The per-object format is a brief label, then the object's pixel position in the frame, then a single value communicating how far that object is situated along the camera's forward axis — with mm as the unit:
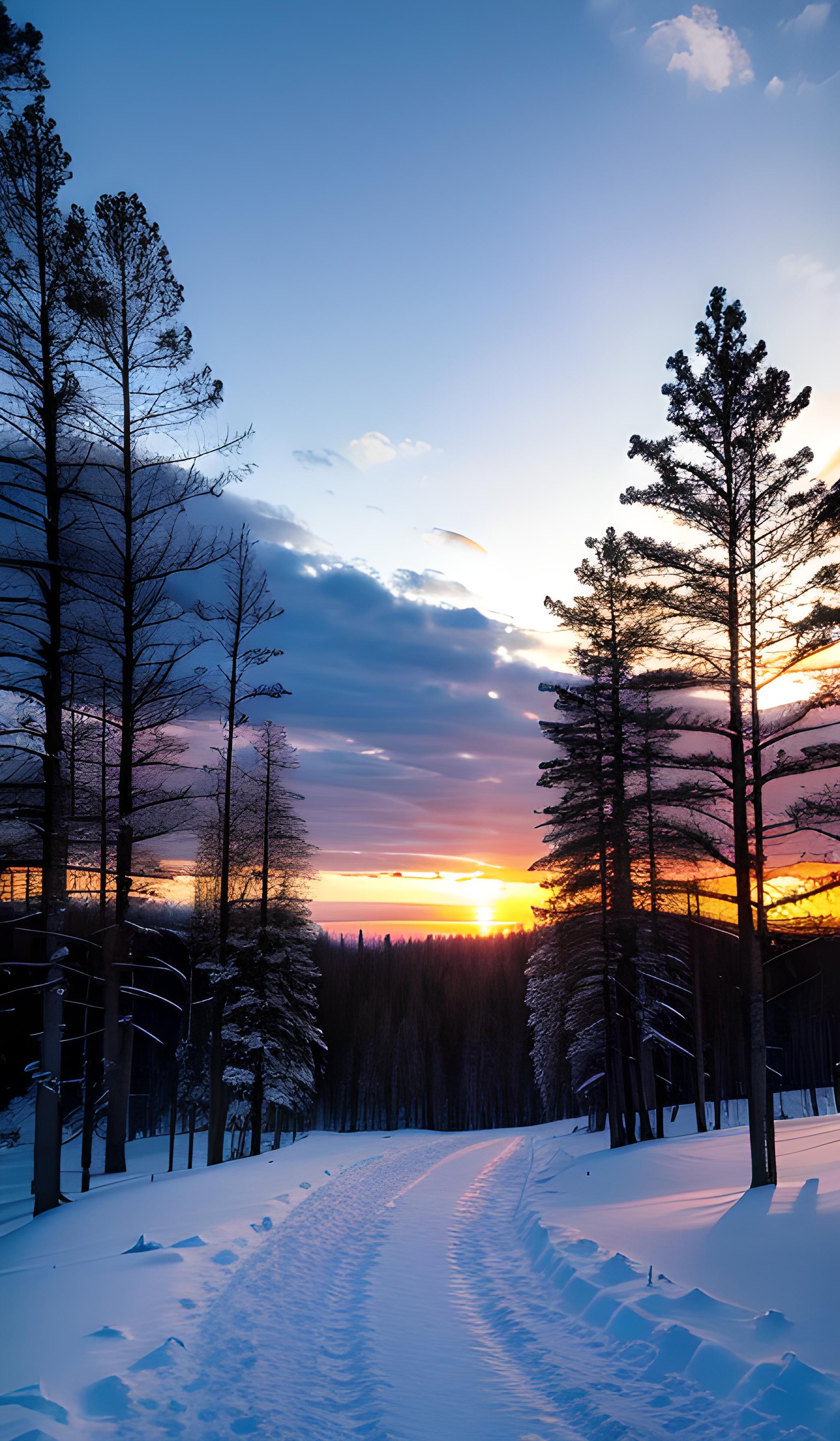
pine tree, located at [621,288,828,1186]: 15203
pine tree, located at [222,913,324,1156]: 29141
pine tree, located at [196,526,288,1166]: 25734
